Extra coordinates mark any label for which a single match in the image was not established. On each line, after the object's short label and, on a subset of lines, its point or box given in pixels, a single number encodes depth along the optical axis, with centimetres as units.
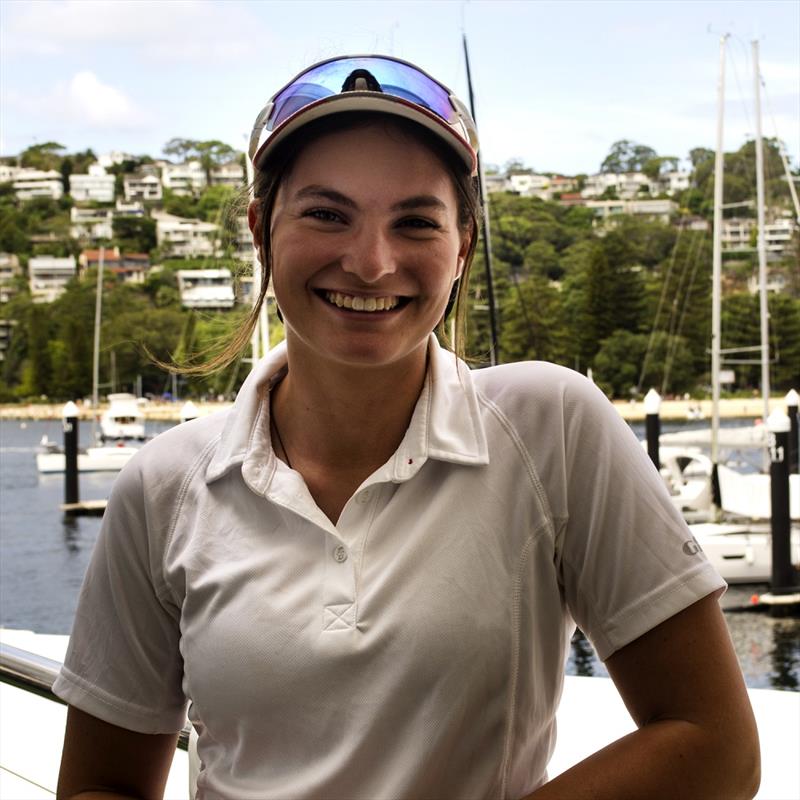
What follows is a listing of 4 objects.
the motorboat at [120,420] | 2714
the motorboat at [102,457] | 2400
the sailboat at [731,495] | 1138
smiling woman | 79
